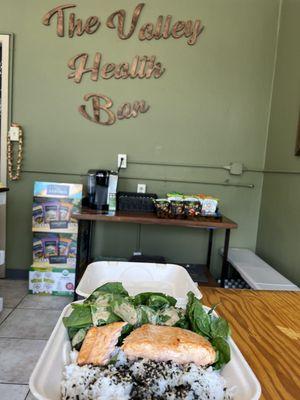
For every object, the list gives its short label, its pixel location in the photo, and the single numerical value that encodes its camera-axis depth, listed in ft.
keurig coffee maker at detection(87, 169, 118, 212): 8.76
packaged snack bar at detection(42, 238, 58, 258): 9.73
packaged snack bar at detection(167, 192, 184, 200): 8.65
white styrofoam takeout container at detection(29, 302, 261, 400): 1.80
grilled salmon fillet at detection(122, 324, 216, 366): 2.05
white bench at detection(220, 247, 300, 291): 6.95
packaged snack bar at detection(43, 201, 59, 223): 9.65
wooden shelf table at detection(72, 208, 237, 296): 7.87
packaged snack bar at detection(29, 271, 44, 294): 9.59
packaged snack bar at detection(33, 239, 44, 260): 9.73
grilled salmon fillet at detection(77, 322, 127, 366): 2.06
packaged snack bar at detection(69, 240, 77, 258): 9.68
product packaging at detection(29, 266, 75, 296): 9.59
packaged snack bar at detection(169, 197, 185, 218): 8.41
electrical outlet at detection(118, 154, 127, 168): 10.18
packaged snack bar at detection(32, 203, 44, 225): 9.64
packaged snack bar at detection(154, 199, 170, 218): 8.42
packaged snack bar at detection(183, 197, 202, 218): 8.56
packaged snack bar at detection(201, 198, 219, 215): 8.77
